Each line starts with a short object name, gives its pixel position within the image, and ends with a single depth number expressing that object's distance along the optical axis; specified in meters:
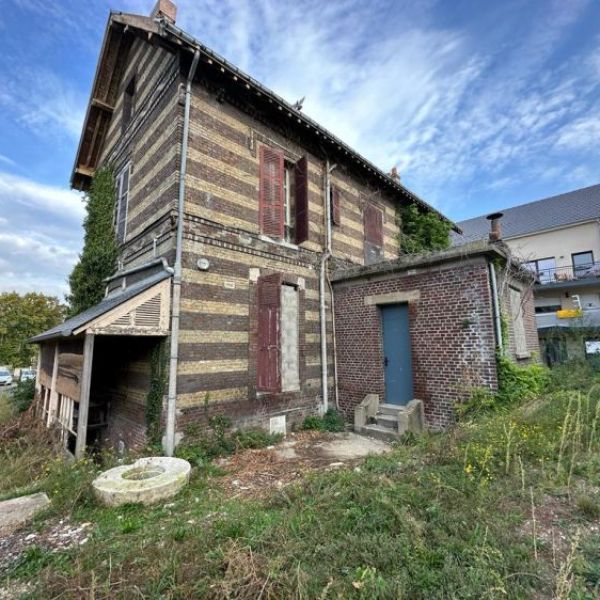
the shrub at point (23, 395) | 11.52
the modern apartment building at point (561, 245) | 20.28
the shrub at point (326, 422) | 8.57
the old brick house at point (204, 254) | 6.64
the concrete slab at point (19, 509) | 3.88
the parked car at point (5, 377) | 28.57
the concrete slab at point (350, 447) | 6.62
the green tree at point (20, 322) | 28.31
